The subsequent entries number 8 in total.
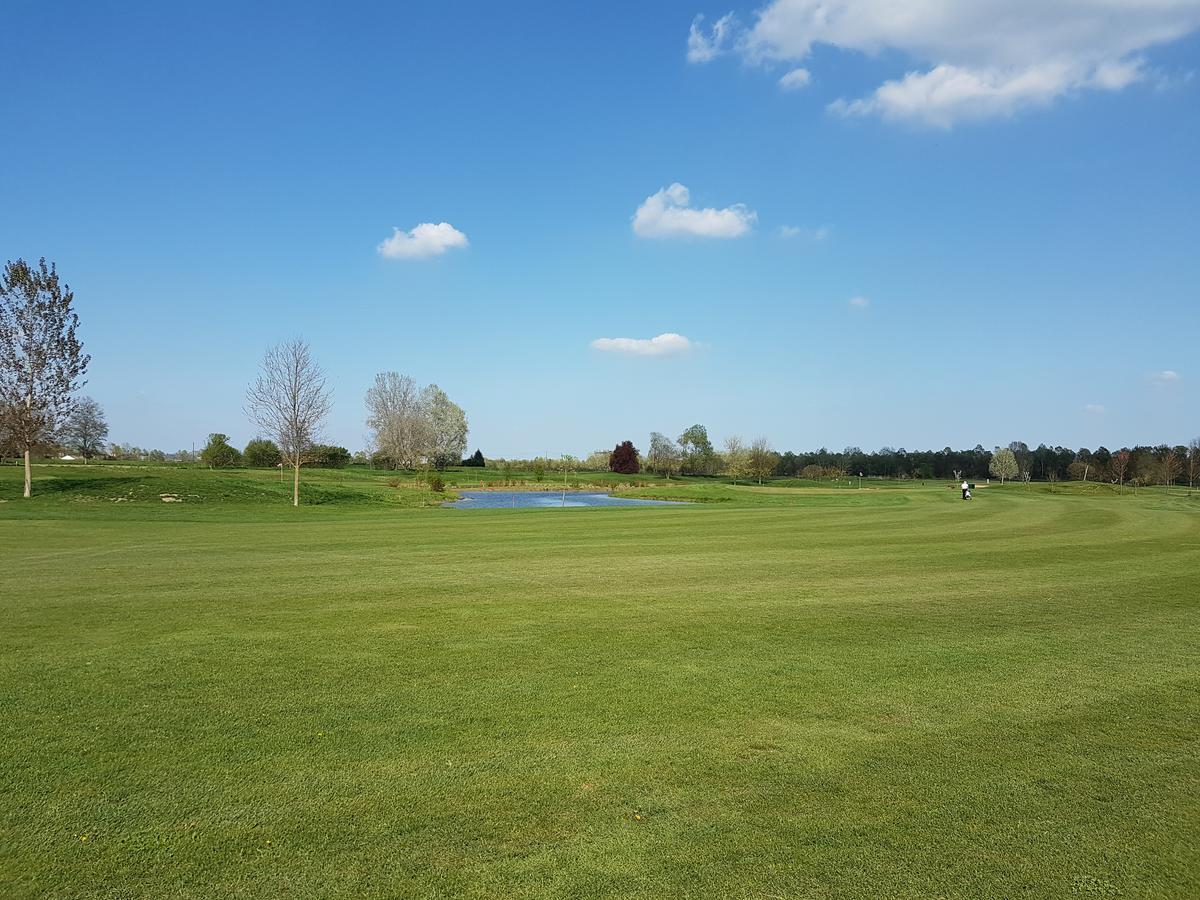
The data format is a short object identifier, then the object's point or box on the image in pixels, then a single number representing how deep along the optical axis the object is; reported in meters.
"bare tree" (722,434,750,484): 113.31
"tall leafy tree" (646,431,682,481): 125.75
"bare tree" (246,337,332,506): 44.75
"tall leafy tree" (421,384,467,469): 118.25
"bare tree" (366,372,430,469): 107.06
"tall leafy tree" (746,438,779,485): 111.19
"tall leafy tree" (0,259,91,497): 38.12
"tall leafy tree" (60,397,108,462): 99.75
